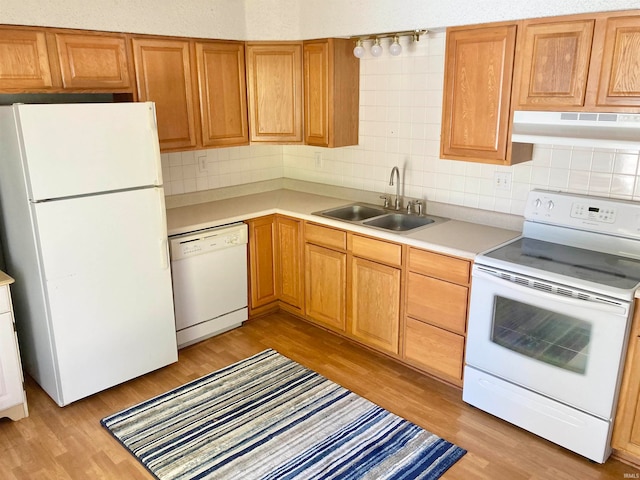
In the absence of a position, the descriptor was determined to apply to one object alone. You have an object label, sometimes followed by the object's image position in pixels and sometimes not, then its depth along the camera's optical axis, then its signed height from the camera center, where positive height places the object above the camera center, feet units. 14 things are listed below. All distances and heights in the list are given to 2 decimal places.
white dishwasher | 10.98 -3.74
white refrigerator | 8.27 -2.21
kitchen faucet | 11.56 -1.64
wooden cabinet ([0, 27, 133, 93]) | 8.61 +0.94
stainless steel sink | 11.16 -2.38
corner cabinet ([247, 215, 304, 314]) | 12.32 -3.68
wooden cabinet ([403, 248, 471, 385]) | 9.24 -3.75
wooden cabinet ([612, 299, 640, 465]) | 7.30 -4.33
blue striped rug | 7.85 -5.38
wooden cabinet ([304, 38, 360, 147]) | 11.57 +0.45
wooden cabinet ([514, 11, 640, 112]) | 7.32 +0.71
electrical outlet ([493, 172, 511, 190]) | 10.07 -1.37
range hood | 7.36 -0.29
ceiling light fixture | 10.35 +1.50
